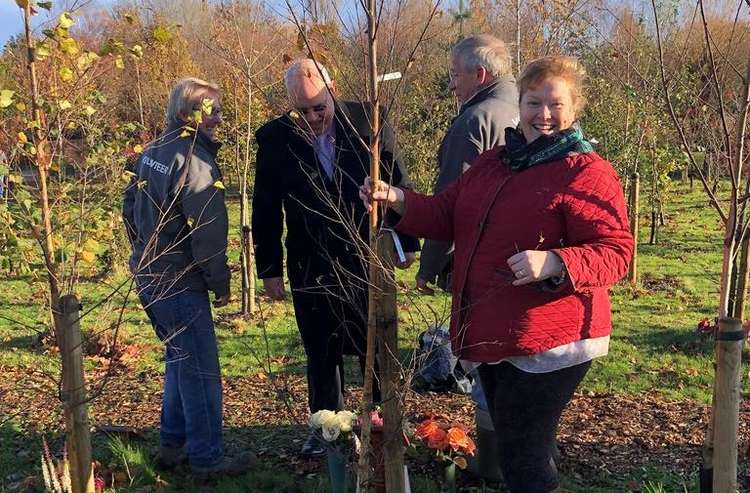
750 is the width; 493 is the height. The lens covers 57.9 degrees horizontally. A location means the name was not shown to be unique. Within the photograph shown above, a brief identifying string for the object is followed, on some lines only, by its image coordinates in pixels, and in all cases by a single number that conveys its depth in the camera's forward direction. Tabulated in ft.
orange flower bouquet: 9.66
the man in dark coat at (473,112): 9.62
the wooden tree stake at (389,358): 6.92
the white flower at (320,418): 8.33
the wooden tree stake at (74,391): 7.18
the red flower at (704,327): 18.72
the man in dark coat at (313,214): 10.42
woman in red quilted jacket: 6.63
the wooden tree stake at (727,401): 6.88
